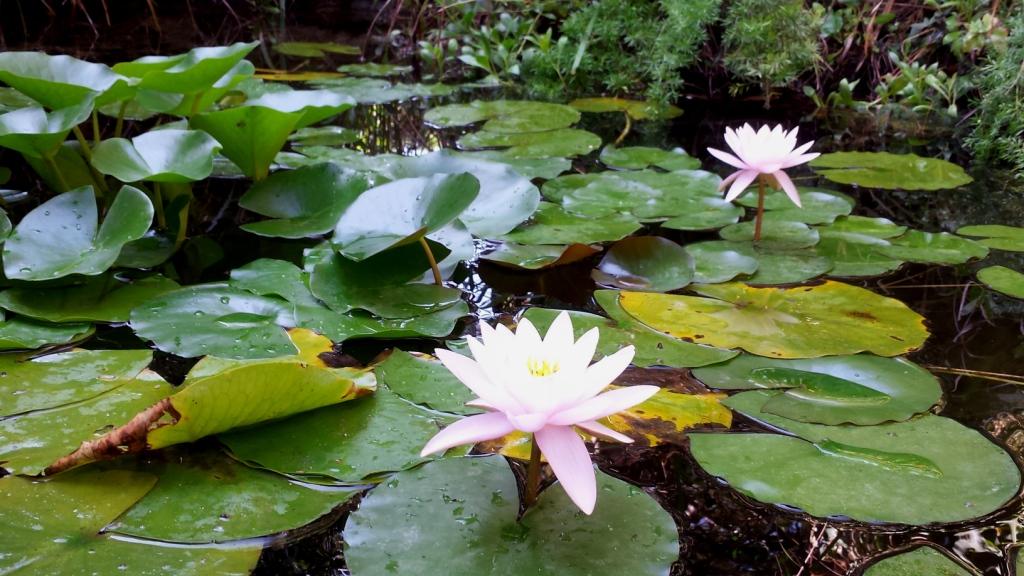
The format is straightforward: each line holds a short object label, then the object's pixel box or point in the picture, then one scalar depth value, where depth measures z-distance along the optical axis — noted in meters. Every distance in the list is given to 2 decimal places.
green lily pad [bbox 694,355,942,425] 0.94
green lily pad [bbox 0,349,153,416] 0.93
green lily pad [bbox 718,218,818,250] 1.52
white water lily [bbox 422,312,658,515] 0.64
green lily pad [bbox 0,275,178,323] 1.13
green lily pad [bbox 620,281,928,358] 1.12
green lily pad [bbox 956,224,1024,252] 1.54
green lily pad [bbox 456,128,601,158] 2.26
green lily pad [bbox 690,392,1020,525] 0.77
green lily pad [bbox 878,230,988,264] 1.49
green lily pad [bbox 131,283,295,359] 1.05
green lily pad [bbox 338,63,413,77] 3.80
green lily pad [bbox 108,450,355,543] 0.72
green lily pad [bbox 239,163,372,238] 1.53
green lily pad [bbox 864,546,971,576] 0.69
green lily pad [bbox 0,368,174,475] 0.81
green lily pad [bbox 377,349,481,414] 0.95
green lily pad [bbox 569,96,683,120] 2.98
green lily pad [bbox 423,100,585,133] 2.63
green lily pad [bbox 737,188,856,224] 1.68
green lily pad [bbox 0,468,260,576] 0.67
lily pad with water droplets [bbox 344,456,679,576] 0.67
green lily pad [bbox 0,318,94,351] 1.04
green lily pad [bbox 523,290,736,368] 1.08
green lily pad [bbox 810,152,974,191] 2.00
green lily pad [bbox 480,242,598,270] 1.38
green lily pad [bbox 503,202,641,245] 1.49
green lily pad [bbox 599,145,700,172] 2.10
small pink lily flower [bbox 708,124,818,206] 1.43
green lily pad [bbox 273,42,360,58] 4.40
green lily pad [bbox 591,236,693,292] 1.34
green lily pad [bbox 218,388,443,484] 0.82
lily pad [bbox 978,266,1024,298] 1.34
